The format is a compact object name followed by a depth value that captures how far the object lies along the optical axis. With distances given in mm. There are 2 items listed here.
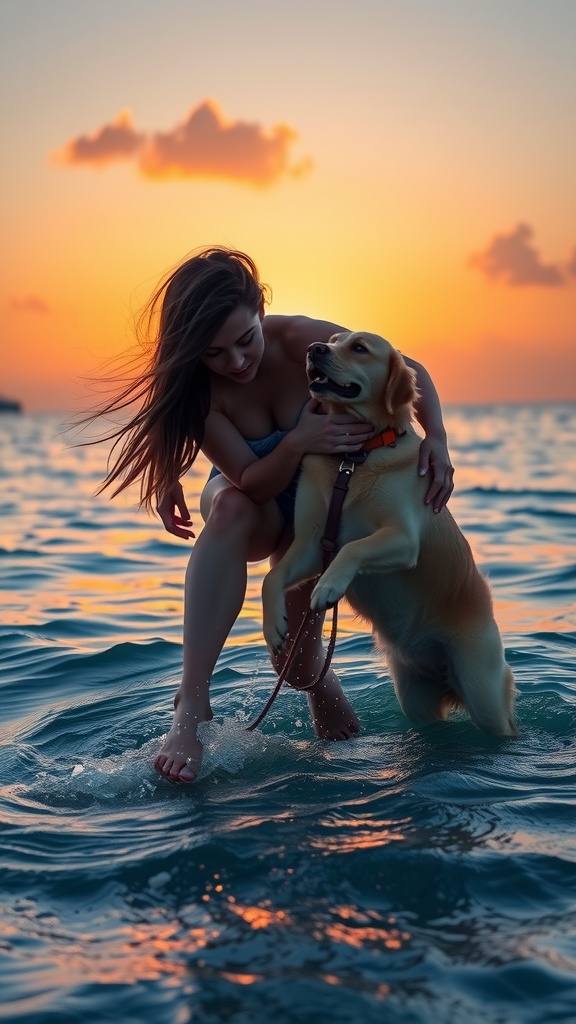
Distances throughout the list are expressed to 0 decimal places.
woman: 3512
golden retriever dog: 3463
